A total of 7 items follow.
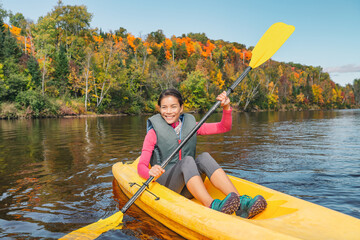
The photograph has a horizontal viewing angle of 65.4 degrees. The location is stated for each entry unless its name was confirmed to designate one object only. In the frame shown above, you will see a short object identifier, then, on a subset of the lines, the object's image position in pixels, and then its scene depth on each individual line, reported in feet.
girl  8.23
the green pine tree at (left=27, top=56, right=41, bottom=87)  90.76
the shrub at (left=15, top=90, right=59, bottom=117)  78.79
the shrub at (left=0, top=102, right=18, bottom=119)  73.51
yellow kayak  6.58
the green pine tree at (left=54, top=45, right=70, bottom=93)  98.87
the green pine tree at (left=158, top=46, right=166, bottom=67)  159.63
